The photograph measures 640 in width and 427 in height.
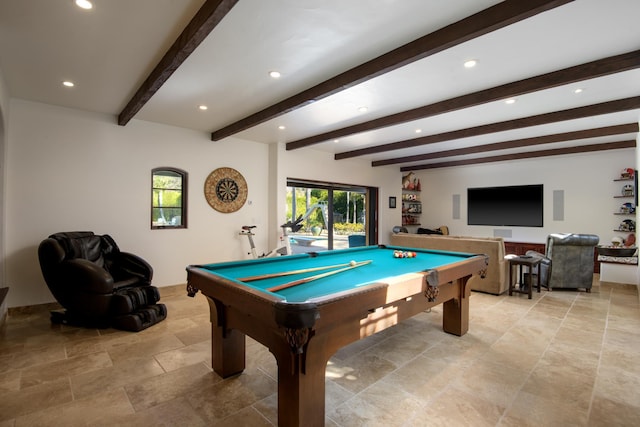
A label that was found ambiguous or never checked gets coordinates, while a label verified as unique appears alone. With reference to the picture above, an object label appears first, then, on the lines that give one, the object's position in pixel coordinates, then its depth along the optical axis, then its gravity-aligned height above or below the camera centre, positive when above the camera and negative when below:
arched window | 4.98 +0.21
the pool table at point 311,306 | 1.63 -0.58
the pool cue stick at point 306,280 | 1.99 -0.50
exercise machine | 5.62 -0.50
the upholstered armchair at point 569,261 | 4.93 -0.81
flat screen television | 7.62 +0.15
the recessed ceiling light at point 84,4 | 2.06 +1.39
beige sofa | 4.71 -0.60
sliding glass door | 7.12 -0.07
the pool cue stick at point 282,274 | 2.21 -0.49
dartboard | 5.42 +0.38
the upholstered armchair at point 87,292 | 3.34 -0.93
